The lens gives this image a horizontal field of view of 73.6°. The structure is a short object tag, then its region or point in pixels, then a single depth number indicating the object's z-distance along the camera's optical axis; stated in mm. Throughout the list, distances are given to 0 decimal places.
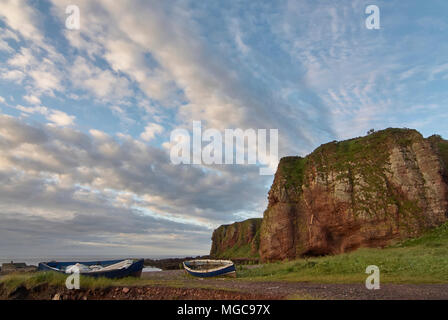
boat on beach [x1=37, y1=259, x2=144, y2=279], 21680
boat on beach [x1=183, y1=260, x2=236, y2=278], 27359
